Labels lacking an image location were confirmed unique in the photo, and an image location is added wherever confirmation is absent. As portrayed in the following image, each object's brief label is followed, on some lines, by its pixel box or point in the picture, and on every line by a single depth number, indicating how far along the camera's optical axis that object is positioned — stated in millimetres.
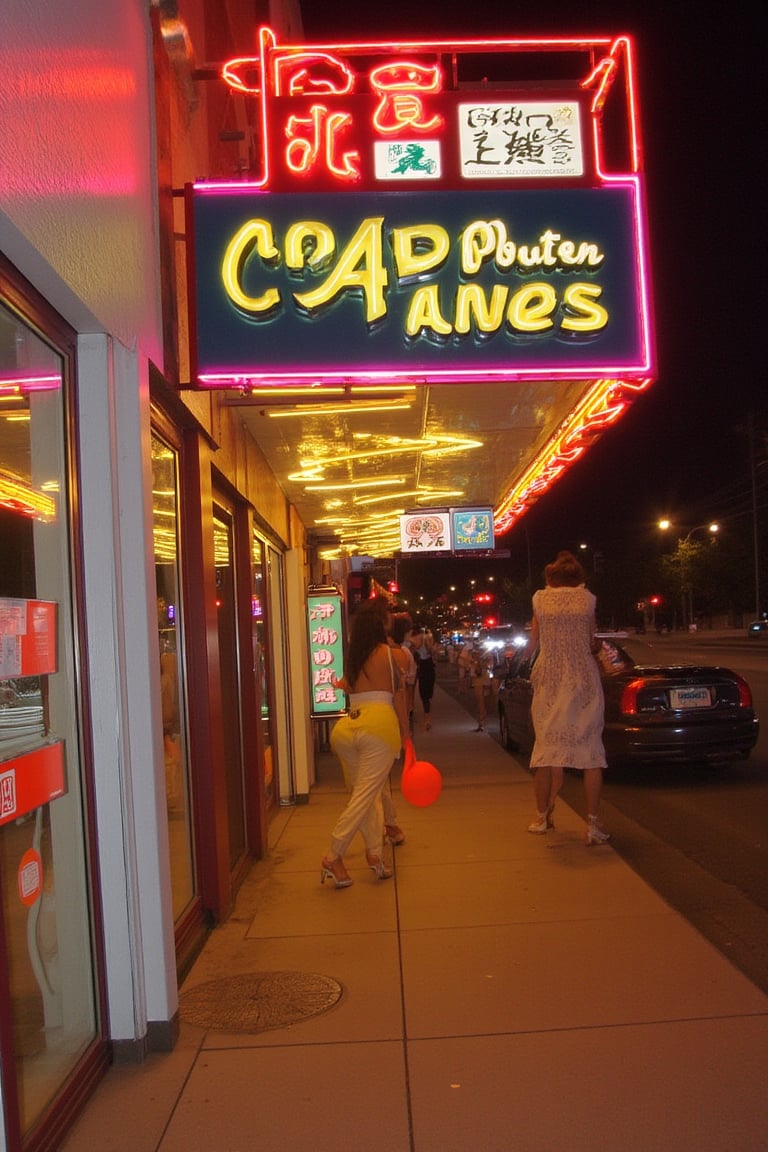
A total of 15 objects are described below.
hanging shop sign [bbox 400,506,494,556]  15852
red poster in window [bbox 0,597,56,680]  3182
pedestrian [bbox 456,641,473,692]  23234
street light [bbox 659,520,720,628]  56719
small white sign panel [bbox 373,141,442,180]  5938
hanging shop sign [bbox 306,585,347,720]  12211
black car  10320
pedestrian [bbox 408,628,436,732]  17344
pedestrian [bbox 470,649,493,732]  17375
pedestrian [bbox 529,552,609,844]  7691
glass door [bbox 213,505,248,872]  7121
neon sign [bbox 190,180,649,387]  5602
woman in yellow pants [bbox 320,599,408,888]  6648
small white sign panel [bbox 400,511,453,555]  16000
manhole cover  4582
